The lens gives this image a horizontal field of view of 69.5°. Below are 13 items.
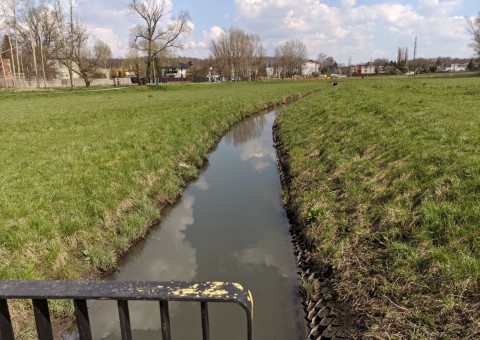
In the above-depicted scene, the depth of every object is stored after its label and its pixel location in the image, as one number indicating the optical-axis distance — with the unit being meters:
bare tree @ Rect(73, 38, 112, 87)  61.66
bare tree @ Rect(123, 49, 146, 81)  94.12
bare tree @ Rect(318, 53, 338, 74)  169.48
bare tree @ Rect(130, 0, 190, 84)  63.95
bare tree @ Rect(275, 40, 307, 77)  131.85
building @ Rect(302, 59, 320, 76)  181.95
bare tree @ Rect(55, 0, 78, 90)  59.44
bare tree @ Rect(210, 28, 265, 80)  112.19
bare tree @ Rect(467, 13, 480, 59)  78.94
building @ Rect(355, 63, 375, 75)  159.88
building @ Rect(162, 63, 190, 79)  144.40
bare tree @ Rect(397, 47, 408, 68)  145.50
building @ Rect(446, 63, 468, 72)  154.62
